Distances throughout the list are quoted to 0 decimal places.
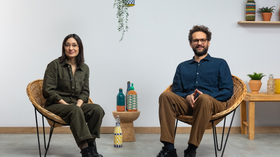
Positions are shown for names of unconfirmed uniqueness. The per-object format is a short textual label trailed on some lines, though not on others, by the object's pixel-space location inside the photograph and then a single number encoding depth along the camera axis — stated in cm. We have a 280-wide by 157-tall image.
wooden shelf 338
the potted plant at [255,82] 327
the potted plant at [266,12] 338
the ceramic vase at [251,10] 335
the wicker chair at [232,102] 218
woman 215
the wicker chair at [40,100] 221
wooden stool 301
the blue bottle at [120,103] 307
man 211
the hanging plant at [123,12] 320
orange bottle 306
